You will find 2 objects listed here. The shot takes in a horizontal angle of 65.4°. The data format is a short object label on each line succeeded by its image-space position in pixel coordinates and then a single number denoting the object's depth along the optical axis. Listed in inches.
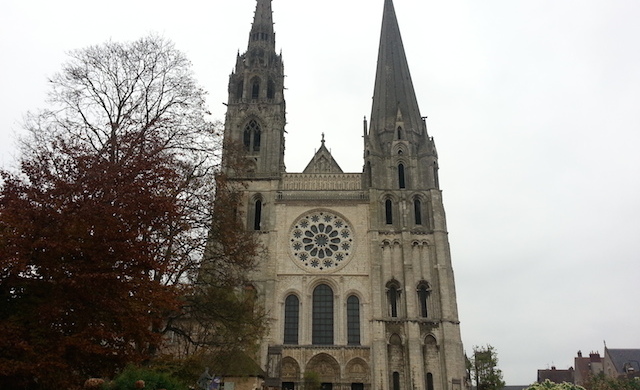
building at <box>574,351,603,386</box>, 2122.2
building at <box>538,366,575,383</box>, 2450.4
